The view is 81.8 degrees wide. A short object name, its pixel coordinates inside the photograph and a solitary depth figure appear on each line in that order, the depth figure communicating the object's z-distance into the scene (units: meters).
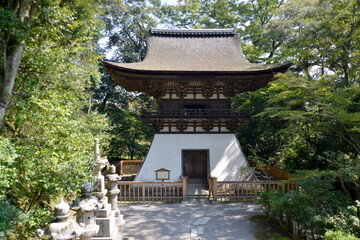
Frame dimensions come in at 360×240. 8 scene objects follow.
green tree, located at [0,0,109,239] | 4.33
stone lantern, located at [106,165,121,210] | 5.64
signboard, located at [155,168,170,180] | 9.10
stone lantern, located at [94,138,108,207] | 4.97
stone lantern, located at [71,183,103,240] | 3.98
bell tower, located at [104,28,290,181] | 9.48
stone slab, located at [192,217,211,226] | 6.32
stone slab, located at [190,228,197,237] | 5.62
